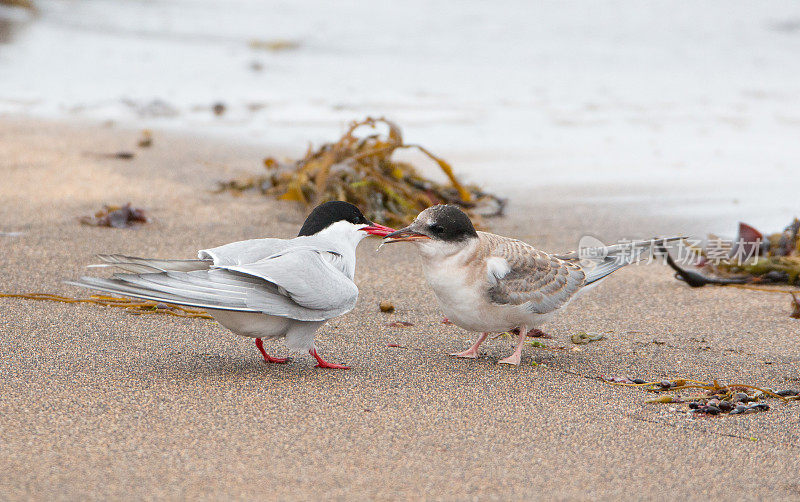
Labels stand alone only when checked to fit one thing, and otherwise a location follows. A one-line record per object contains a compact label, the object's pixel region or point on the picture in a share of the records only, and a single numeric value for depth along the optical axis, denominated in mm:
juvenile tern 6953
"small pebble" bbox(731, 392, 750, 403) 6156
